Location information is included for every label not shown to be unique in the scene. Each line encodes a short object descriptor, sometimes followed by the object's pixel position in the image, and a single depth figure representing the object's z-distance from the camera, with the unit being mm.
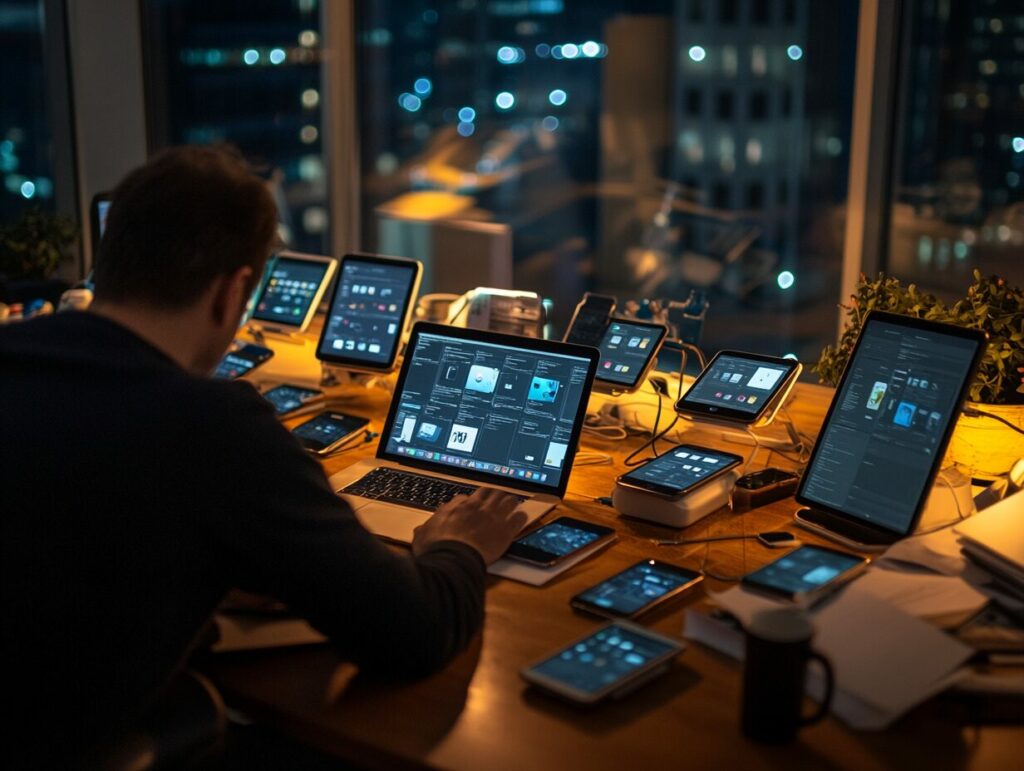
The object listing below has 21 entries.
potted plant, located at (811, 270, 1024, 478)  2270
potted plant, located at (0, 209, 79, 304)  3928
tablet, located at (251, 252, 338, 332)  3254
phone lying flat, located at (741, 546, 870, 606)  1767
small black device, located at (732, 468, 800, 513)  2246
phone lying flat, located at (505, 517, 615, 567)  1984
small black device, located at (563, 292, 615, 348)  2773
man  1397
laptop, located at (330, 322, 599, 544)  2209
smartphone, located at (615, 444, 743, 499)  2156
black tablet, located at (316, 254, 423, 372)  2943
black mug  1417
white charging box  2139
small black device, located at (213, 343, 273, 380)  3145
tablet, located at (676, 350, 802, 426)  2377
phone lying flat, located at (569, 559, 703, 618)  1782
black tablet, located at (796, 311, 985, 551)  1978
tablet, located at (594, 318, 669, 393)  2627
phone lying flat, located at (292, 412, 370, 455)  2619
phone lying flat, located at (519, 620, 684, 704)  1530
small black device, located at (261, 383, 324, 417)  2885
